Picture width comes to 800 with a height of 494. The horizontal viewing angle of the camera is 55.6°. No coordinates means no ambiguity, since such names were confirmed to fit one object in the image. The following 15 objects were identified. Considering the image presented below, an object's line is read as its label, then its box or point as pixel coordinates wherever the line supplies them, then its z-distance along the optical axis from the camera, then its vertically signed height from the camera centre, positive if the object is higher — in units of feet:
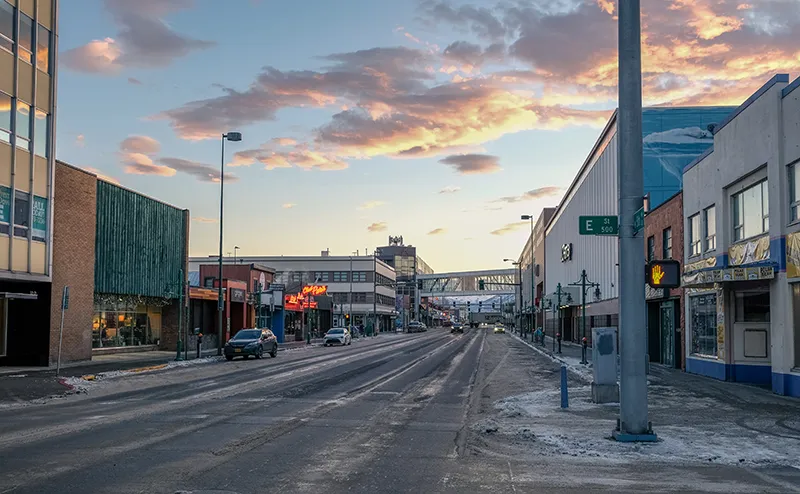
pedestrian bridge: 591.37 +18.24
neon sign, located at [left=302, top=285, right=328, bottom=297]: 237.86 +3.03
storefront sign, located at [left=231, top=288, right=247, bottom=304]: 179.01 +0.83
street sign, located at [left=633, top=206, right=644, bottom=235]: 40.49 +4.28
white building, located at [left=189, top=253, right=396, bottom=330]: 392.88 +12.75
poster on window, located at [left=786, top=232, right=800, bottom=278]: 62.08 +3.82
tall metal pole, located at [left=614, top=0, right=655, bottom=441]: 40.68 +3.37
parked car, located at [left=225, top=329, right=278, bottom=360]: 126.52 -7.77
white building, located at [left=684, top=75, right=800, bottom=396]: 64.34 +5.42
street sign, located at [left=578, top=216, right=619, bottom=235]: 43.14 +4.31
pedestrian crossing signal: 40.14 +1.41
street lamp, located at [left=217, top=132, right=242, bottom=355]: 131.03 +21.63
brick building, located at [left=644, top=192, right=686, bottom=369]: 99.09 +0.20
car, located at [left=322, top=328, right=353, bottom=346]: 201.57 -10.17
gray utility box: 58.18 -5.67
